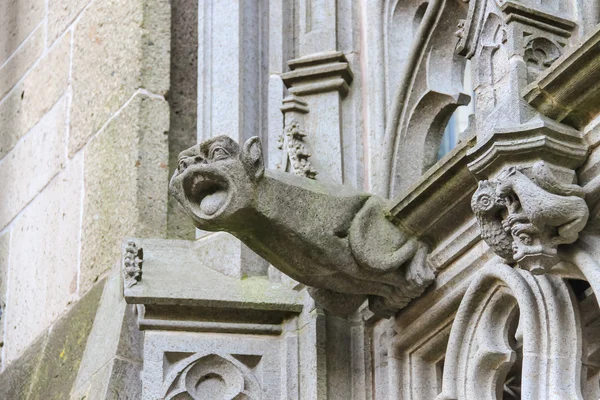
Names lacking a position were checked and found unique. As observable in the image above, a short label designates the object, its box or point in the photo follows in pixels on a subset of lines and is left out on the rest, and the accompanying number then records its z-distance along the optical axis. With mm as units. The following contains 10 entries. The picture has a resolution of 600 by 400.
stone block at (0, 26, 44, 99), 11748
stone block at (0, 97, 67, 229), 11143
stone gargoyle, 8299
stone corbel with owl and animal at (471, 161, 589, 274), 7593
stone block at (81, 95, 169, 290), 10058
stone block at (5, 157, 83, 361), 10645
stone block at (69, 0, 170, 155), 10506
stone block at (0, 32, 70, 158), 11345
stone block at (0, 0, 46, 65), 11906
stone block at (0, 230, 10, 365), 11395
